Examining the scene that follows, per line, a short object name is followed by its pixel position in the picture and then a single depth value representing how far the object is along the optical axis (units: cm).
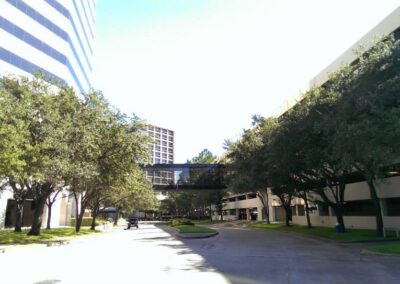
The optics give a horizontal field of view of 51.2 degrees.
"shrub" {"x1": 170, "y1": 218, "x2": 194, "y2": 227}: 5694
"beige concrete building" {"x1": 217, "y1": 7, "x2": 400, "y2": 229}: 3572
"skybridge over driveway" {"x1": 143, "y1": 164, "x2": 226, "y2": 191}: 7281
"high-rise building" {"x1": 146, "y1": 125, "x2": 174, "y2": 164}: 18791
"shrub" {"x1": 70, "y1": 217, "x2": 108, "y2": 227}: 6706
